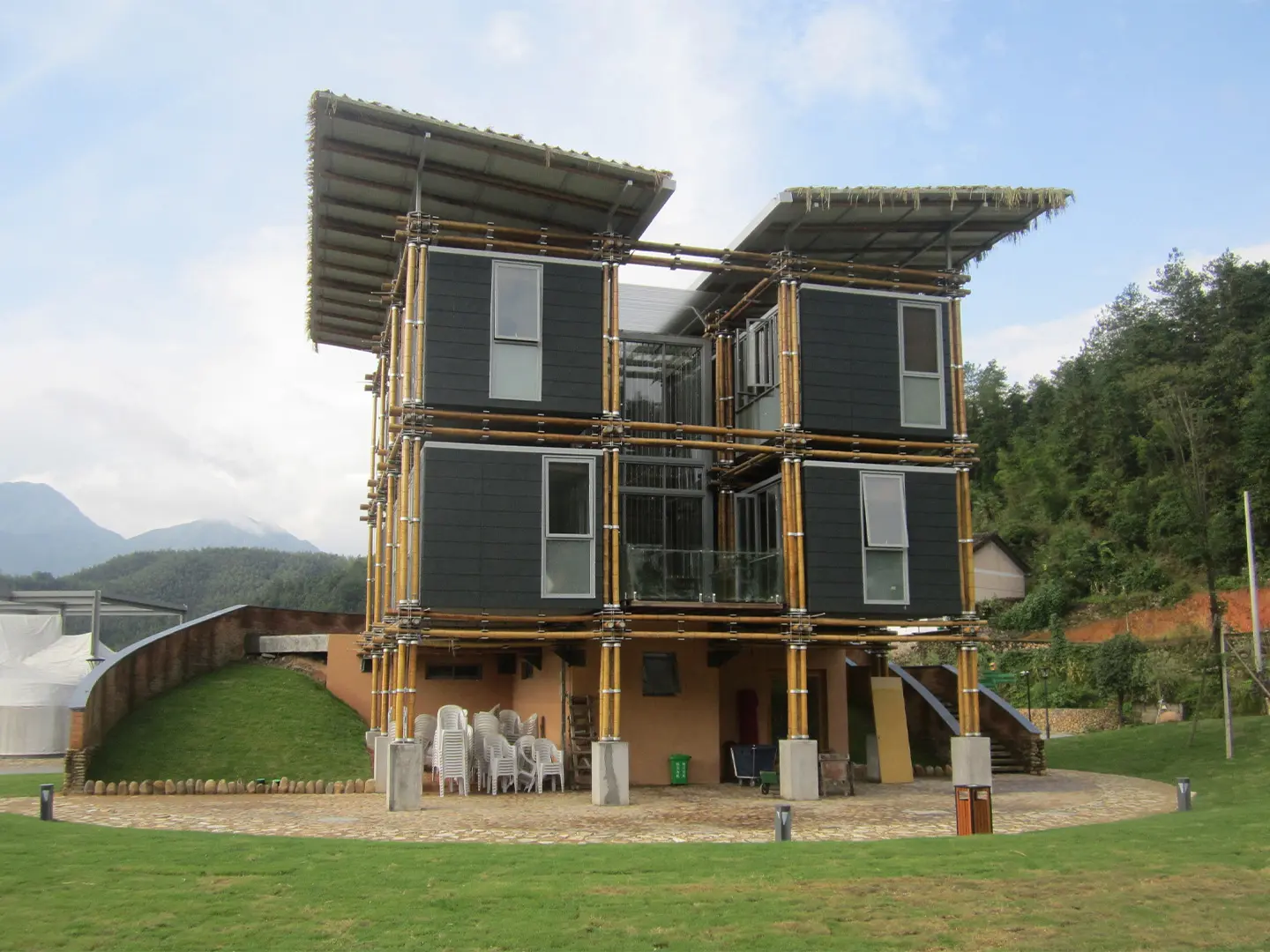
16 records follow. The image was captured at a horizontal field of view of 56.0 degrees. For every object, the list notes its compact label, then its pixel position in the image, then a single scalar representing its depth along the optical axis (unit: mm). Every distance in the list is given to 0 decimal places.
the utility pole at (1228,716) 22594
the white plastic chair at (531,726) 23984
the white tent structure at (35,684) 34438
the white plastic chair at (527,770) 21641
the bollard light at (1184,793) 16391
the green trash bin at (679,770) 23000
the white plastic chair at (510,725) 24156
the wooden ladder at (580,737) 22406
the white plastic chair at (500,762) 21172
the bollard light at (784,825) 13695
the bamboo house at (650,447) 19906
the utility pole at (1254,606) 31544
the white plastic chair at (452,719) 21562
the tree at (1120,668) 36000
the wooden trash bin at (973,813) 14203
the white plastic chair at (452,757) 20906
